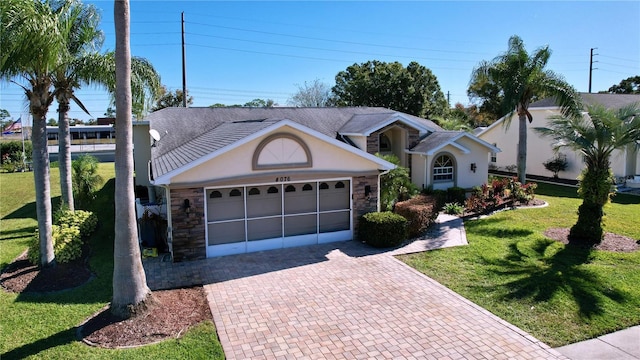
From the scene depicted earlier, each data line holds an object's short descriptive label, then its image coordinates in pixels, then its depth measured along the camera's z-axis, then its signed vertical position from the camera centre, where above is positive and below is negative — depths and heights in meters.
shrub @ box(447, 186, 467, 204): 21.31 -1.89
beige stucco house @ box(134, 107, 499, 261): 13.12 -0.88
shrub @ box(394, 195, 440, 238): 15.81 -2.13
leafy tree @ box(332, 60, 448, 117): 41.91 +6.72
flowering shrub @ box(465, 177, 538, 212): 19.85 -1.89
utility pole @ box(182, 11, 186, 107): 34.15 +6.88
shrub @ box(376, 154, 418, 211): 17.50 -1.32
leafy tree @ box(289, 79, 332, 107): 57.54 +8.14
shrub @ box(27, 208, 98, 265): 12.64 -2.44
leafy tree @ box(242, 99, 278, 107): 69.05 +9.05
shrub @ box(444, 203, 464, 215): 19.88 -2.46
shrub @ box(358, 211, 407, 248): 14.59 -2.49
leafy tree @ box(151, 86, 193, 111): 47.41 +6.57
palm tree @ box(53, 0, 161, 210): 12.73 +2.69
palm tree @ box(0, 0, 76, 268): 9.72 +2.43
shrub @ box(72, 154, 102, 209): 18.14 -0.98
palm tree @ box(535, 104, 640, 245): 13.98 +0.34
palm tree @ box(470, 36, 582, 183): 20.56 +3.91
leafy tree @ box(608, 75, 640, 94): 63.31 +10.38
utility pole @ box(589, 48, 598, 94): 50.50 +10.35
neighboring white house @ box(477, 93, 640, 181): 27.97 +0.59
